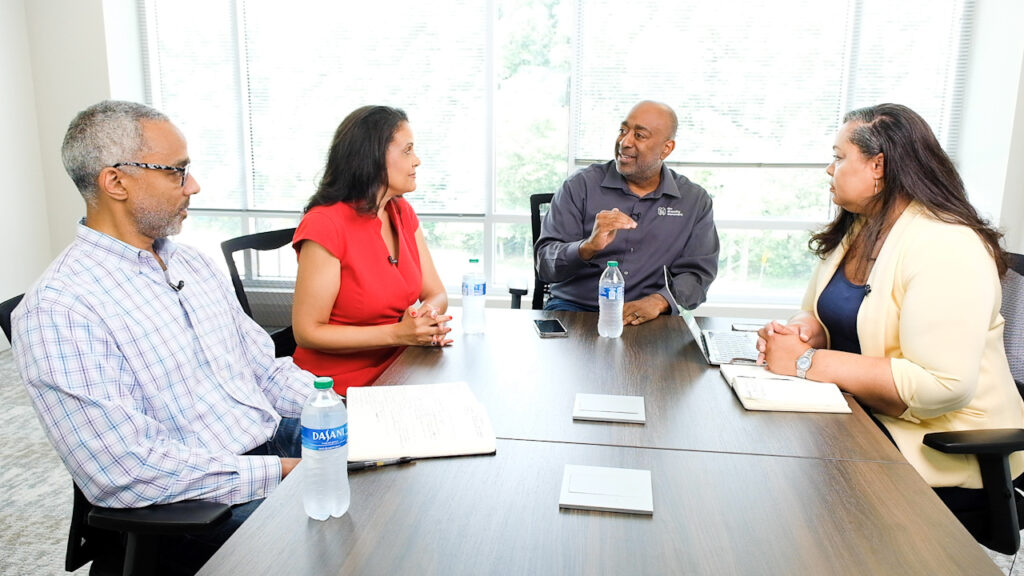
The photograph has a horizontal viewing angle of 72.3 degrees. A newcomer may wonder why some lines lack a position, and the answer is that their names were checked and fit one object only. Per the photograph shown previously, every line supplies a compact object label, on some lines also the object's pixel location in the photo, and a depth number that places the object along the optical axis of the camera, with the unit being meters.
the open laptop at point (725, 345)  1.93
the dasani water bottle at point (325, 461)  1.11
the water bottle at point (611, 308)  2.21
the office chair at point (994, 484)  1.54
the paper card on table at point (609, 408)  1.52
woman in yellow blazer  1.62
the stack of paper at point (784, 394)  1.59
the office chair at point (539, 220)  3.21
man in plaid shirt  1.31
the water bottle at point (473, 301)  2.17
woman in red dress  2.10
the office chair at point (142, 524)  1.21
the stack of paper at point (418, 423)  1.32
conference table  1.00
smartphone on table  2.20
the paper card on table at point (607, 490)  1.14
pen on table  1.25
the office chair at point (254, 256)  2.25
